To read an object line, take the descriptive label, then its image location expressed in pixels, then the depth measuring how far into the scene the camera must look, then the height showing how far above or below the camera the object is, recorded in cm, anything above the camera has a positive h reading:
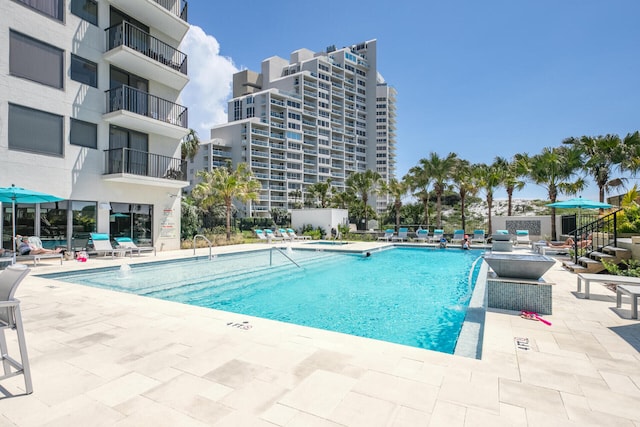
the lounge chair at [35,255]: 1019 -121
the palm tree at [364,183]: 3231 +348
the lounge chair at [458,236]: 1976 -111
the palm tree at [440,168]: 2436 +375
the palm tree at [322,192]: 3947 +313
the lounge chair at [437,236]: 2103 -118
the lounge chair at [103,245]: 1238 -106
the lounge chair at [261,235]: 2119 -113
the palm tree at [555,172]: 1891 +275
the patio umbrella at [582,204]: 1229 +53
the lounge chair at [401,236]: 2186 -122
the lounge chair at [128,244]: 1313 -110
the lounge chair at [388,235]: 2206 -118
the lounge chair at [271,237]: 2024 -122
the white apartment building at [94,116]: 1100 +398
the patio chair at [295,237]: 2155 -132
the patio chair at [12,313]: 253 -76
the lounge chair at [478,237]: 1991 -118
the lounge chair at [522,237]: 1865 -110
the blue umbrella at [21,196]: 918 +62
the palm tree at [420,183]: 2521 +277
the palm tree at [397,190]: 2761 +237
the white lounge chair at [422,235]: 2132 -114
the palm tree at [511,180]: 2300 +271
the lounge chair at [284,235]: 2134 -115
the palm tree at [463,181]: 2413 +272
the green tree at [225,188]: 1973 +183
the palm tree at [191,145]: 2776 +630
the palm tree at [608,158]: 1653 +310
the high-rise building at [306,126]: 5553 +1865
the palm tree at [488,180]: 2331 +274
